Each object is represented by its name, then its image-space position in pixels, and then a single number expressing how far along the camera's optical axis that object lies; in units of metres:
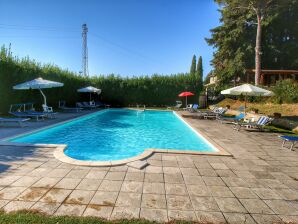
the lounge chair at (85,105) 19.56
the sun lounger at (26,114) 11.20
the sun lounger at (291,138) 6.65
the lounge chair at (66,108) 18.00
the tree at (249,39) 27.53
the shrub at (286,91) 14.85
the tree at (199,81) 25.12
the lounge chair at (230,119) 12.04
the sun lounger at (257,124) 9.86
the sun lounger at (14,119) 9.39
